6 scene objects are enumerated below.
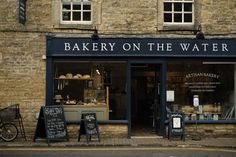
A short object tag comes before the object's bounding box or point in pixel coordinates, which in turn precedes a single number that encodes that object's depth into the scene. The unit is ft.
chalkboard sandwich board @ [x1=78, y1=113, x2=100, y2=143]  31.70
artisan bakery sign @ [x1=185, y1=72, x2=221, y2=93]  34.75
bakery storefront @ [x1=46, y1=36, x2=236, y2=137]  33.81
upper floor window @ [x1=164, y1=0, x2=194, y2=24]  35.00
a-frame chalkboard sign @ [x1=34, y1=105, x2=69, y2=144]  31.50
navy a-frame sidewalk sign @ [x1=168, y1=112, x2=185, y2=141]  32.84
